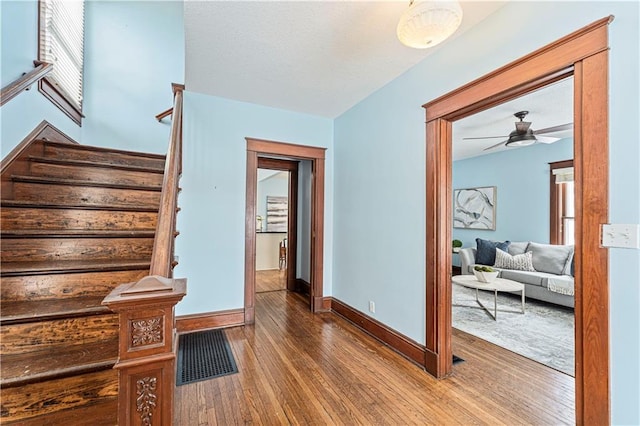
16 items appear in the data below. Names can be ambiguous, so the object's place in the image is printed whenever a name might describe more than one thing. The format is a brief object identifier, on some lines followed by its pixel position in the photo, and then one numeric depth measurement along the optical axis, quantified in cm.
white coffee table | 348
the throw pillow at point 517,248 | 479
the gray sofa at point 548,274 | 374
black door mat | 218
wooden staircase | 125
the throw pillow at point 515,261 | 443
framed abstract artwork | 586
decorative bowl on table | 366
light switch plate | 123
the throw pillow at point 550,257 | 412
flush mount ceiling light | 138
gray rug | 255
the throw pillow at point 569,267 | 405
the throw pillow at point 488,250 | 504
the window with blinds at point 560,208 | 479
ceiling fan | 339
